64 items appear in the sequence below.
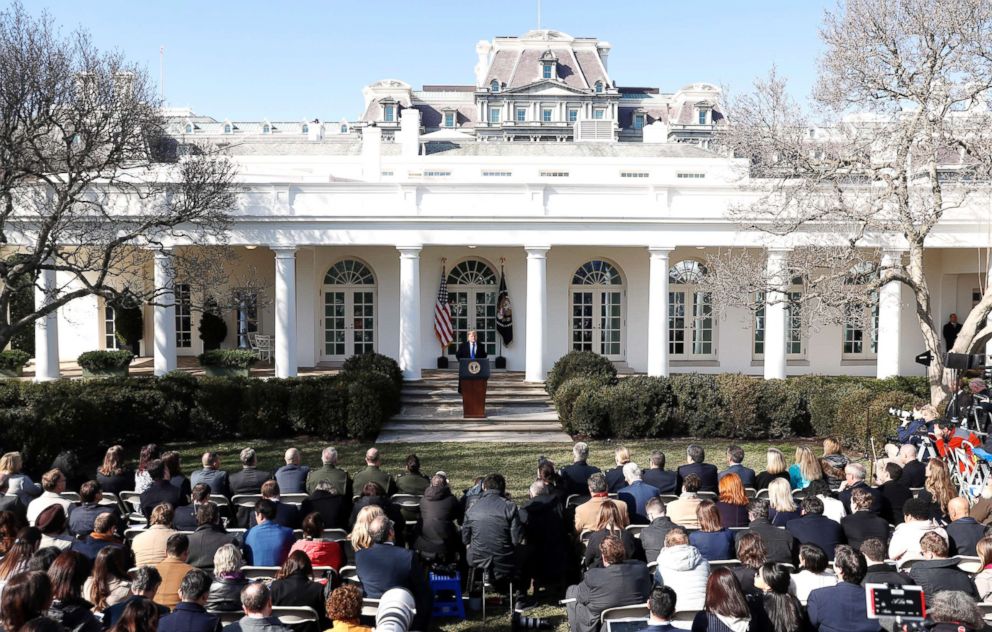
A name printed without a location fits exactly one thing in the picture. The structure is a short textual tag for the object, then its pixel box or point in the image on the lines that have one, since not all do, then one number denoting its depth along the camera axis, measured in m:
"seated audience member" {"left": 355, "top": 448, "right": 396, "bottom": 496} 9.98
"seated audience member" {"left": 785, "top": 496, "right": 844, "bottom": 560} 7.66
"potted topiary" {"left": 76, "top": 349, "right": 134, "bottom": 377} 23.17
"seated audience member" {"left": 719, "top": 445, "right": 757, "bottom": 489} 10.28
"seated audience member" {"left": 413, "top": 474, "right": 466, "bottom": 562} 8.79
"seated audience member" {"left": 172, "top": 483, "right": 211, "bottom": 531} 8.26
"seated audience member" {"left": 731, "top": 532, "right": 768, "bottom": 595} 6.52
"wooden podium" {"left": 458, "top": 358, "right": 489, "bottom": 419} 19.98
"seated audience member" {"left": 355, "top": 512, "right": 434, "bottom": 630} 6.75
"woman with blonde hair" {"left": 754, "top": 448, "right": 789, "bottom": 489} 9.99
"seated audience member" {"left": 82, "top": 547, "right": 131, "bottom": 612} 5.97
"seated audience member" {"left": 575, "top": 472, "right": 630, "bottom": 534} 8.59
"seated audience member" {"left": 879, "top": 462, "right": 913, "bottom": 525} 9.22
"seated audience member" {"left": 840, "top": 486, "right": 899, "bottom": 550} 7.85
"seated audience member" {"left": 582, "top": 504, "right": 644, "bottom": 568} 7.47
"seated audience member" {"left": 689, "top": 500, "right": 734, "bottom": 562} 7.41
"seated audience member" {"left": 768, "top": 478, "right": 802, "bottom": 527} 8.27
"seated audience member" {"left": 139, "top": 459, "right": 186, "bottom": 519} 9.09
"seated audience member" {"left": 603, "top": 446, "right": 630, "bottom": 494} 10.15
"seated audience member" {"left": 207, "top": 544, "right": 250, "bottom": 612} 6.19
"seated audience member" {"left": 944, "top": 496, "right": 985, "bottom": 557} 7.51
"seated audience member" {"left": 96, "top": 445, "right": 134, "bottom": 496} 10.06
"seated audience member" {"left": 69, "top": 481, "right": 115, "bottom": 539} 8.02
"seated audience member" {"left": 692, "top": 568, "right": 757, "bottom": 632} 5.49
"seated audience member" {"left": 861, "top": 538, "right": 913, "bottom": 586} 6.20
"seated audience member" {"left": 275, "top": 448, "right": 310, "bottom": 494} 10.42
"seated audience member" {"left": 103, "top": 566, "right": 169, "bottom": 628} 5.60
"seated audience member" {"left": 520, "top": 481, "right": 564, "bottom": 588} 8.68
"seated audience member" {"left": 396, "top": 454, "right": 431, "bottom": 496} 10.07
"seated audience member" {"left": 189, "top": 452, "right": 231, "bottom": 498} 10.09
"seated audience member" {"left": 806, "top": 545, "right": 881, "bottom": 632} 5.81
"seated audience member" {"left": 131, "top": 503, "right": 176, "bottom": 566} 7.30
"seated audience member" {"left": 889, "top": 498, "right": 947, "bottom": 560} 7.50
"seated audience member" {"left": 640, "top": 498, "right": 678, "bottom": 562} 7.65
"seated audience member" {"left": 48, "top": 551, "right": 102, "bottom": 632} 5.39
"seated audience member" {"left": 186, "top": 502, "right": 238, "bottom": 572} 7.47
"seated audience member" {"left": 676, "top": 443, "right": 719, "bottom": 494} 10.41
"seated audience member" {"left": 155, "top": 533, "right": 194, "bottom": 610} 6.54
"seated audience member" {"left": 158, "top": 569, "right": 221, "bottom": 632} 5.47
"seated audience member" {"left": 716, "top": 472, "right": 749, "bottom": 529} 8.70
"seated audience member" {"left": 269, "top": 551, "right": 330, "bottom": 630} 6.25
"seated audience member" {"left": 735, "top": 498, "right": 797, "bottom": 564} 7.34
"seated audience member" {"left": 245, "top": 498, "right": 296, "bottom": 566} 7.57
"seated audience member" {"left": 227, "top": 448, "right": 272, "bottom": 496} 10.17
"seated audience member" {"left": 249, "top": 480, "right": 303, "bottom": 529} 8.21
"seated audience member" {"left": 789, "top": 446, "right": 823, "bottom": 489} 9.93
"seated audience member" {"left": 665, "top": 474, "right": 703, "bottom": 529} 8.52
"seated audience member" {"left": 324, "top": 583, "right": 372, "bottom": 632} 5.45
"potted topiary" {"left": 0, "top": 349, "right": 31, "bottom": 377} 23.72
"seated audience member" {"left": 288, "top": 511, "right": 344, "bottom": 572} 7.28
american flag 24.42
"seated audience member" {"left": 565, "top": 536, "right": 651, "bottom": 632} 6.52
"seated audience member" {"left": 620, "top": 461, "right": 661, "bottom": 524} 9.17
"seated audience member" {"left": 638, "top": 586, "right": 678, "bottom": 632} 5.38
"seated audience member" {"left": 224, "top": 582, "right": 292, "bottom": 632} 5.50
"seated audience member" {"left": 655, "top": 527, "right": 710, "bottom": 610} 6.62
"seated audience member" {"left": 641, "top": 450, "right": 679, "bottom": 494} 10.24
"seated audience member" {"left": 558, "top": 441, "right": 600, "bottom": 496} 10.21
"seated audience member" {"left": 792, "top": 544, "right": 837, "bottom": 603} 6.45
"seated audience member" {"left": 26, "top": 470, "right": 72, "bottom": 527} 8.57
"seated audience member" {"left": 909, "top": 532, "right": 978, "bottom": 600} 6.36
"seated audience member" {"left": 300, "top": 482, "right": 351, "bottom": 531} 8.80
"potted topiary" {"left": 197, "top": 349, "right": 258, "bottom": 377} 23.00
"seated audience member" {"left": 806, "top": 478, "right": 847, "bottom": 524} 8.65
